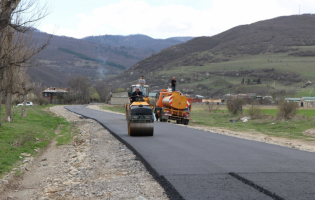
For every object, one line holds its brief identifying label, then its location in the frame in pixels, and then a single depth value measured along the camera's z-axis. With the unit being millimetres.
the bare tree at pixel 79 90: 115875
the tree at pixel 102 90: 137500
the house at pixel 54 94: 113356
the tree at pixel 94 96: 131325
